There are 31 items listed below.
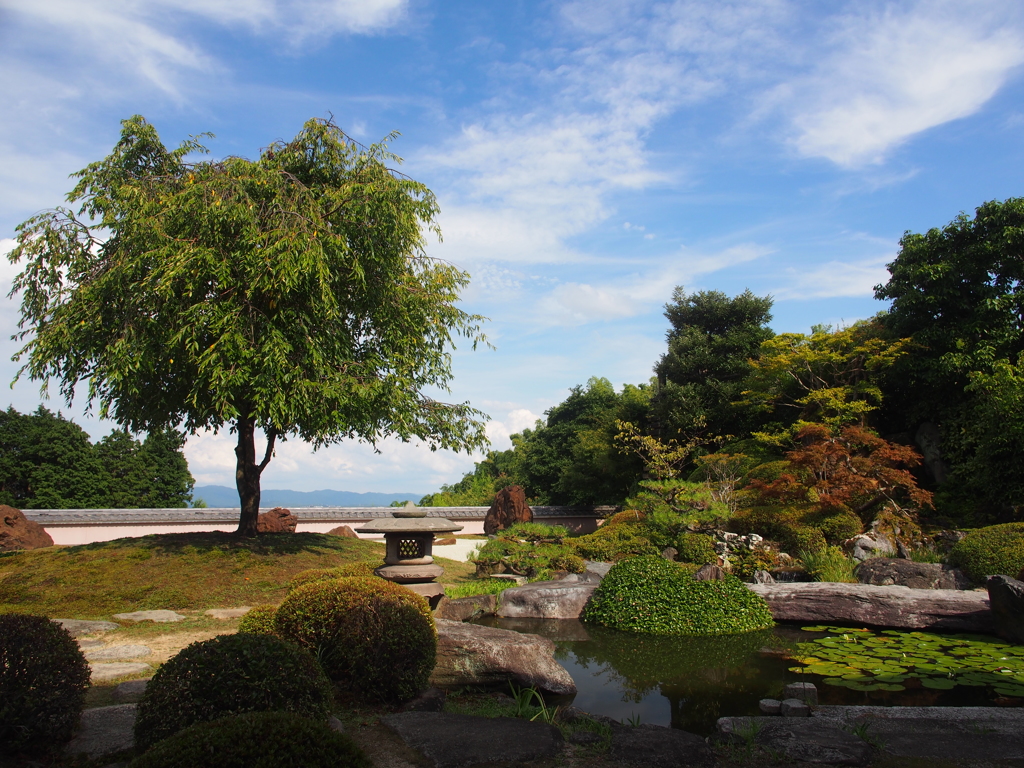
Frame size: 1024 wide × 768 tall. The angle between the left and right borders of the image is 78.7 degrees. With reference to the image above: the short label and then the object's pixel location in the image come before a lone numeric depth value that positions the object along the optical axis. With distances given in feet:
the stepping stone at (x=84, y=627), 21.89
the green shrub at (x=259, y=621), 15.51
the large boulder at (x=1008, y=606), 23.04
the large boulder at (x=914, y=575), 30.50
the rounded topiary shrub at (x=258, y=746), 7.41
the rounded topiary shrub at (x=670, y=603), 26.35
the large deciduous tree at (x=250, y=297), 29.71
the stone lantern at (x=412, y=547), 24.50
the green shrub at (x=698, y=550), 35.27
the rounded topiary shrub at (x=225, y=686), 9.95
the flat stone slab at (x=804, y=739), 11.39
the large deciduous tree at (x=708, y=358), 66.95
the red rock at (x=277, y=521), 54.70
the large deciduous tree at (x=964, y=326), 42.68
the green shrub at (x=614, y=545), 40.01
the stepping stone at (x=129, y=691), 14.22
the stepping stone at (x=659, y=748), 11.34
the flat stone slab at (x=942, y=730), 11.79
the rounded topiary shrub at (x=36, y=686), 10.19
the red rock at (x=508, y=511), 66.59
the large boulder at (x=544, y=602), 29.01
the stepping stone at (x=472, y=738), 10.80
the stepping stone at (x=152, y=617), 24.90
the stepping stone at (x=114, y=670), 16.19
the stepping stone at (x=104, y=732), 10.90
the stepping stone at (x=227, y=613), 25.93
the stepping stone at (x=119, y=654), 18.37
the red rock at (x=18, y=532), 42.45
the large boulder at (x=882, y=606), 25.34
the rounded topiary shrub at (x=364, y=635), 14.42
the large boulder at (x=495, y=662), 17.19
